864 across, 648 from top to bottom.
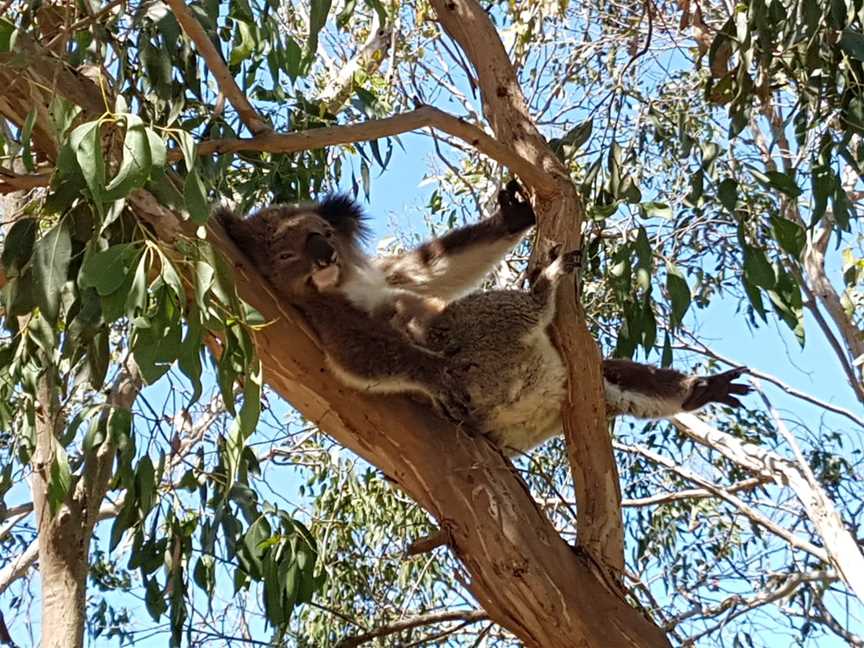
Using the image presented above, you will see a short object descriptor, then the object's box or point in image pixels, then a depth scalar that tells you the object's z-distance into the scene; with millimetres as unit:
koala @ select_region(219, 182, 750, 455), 3283
